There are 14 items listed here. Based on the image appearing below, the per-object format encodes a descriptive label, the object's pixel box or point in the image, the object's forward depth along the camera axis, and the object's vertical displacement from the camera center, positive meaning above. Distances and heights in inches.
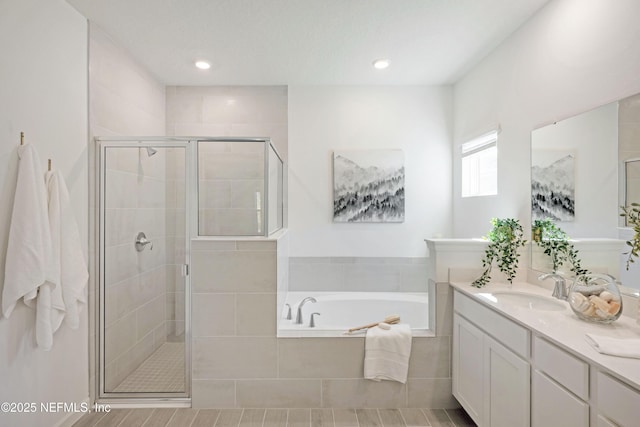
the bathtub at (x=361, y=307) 124.0 -35.5
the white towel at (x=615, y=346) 45.8 -18.7
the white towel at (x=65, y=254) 73.4 -9.5
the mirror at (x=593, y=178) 62.2 +7.1
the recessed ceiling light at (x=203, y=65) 115.9 +50.7
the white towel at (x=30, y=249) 64.7 -7.3
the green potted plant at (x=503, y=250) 88.4 -10.1
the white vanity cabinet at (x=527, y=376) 43.9 -26.9
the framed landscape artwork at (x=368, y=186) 134.6 +10.1
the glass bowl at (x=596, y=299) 58.1 -15.3
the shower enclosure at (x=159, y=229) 91.8 -4.7
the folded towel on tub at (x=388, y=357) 88.9 -38.0
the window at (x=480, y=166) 111.5 +16.1
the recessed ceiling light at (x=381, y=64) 113.2 +50.2
